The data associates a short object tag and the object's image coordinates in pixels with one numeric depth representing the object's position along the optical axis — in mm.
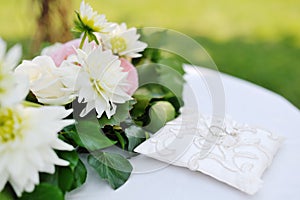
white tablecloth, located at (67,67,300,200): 792
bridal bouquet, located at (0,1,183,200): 683
